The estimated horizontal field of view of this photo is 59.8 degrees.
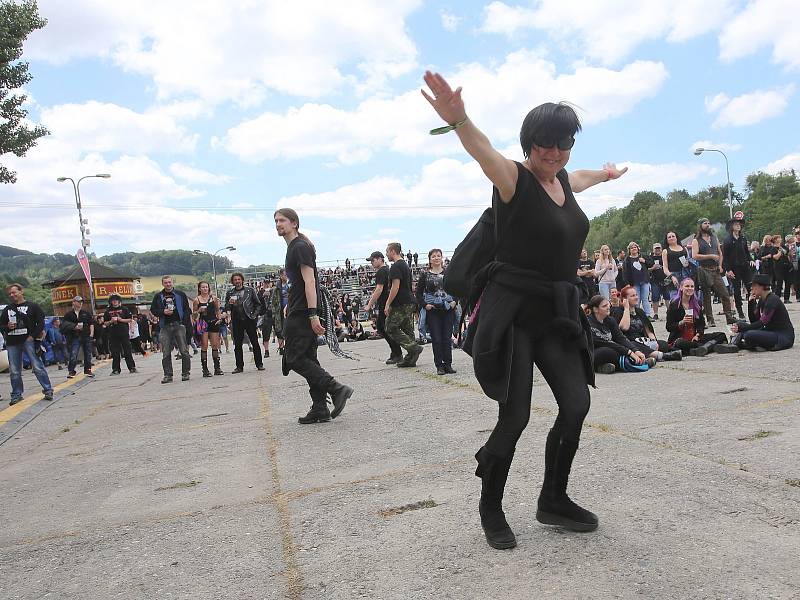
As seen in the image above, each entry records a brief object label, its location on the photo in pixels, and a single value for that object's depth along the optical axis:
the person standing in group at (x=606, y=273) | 14.09
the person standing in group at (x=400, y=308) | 10.21
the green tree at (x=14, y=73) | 13.05
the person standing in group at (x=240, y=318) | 12.69
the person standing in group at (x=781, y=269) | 16.06
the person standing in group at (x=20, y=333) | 10.51
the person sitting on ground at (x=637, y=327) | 8.33
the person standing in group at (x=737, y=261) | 11.88
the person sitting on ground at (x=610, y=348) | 7.71
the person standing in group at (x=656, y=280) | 15.25
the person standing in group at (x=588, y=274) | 14.63
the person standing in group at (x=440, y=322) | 9.04
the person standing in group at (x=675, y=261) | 11.59
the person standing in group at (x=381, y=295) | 10.80
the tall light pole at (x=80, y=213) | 36.34
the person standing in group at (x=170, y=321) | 12.20
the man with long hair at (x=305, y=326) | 6.16
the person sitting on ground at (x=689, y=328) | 8.66
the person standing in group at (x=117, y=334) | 15.94
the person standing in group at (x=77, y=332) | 15.55
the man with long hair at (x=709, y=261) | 11.27
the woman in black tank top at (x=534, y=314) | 2.76
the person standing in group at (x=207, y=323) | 12.81
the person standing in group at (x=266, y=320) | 13.09
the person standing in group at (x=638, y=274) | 13.55
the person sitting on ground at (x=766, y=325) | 8.12
